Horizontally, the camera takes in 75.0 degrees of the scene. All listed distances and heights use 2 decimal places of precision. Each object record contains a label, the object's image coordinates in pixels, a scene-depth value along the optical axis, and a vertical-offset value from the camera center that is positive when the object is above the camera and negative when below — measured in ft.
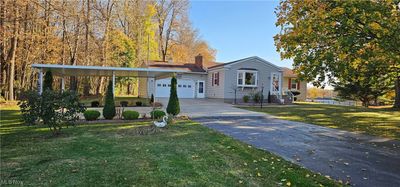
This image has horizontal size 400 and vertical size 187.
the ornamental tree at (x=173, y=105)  40.87 -1.84
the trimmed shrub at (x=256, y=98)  76.79 -0.94
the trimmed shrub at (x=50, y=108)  26.11 -1.70
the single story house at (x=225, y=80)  78.33 +4.57
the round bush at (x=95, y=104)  59.52 -2.77
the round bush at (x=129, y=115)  37.86 -3.27
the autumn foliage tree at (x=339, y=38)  23.05 +5.84
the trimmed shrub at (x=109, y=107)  38.25 -2.20
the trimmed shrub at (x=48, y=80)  42.22 +1.81
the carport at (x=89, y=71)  49.14 +4.71
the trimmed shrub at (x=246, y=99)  76.07 -1.28
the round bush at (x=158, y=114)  38.69 -3.12
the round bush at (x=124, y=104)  61.44 -2.75
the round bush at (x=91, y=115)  36.63 -3.28
